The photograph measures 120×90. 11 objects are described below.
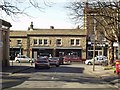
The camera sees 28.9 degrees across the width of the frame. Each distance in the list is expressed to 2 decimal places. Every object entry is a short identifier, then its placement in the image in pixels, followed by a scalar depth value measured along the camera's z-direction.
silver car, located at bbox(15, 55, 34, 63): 45.54
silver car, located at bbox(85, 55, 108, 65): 41.25
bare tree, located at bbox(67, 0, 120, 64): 20.93
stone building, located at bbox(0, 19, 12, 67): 28.73
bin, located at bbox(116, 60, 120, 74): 20.86
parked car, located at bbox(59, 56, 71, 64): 48.17
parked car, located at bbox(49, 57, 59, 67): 35.84
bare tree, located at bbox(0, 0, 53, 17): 13.78
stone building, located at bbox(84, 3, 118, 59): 22.61
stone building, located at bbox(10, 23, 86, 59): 51.87
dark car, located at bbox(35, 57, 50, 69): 30.06
